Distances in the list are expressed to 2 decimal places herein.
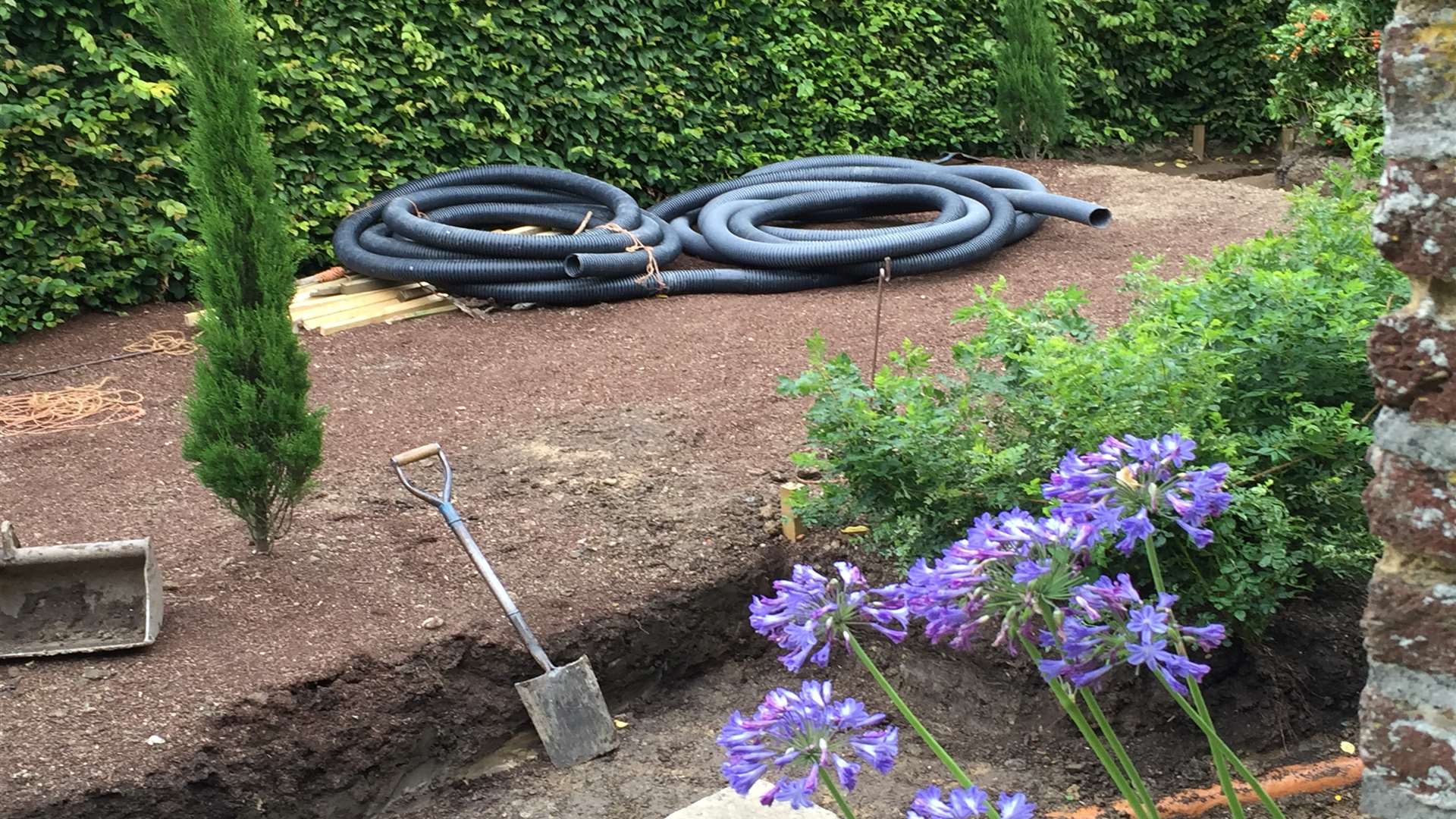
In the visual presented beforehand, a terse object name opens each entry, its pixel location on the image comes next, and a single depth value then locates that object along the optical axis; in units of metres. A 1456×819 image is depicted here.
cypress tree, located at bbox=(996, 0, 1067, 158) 9.82
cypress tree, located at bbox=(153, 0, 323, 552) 3.61
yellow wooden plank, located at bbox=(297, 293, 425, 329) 6.70
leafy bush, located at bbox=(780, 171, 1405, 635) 3.04
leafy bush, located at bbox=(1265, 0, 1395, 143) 8.52
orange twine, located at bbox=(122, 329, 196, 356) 6.44
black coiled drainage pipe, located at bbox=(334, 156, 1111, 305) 6.95
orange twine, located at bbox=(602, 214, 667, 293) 7.07
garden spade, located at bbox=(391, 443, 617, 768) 3.49
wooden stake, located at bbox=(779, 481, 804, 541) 4.03
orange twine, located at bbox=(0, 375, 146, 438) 5.52
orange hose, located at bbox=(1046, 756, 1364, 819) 3.09
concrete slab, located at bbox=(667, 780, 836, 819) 3.00
